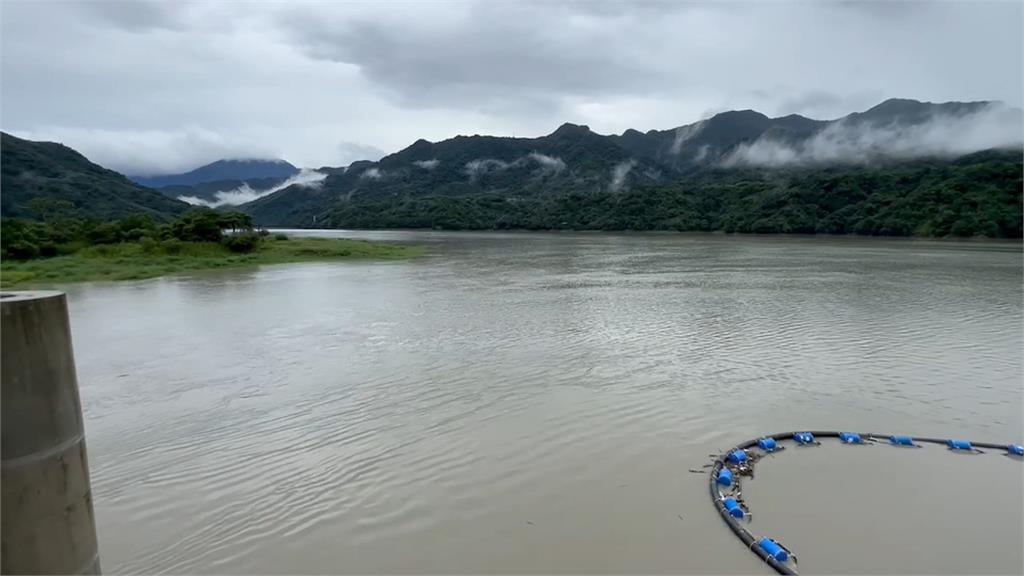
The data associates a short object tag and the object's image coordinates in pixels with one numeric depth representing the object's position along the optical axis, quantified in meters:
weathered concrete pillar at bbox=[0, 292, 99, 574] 2.68
